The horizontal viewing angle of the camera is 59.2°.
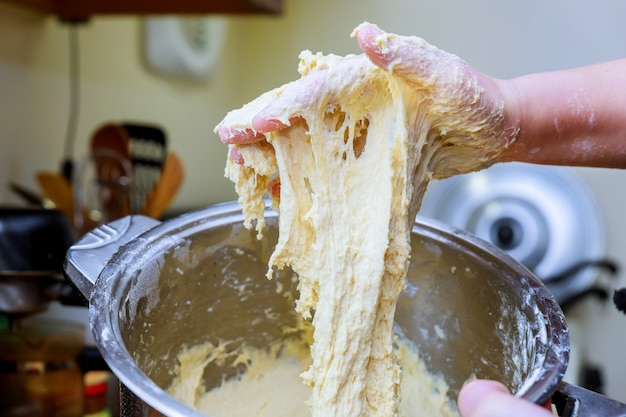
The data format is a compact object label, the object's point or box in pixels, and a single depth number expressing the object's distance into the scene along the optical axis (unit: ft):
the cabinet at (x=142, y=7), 3.25
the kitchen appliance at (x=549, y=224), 3.83
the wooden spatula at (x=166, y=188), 3.28
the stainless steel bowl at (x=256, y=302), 1.21
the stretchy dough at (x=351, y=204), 1.34
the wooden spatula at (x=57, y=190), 3.04
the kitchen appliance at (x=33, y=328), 1.94
